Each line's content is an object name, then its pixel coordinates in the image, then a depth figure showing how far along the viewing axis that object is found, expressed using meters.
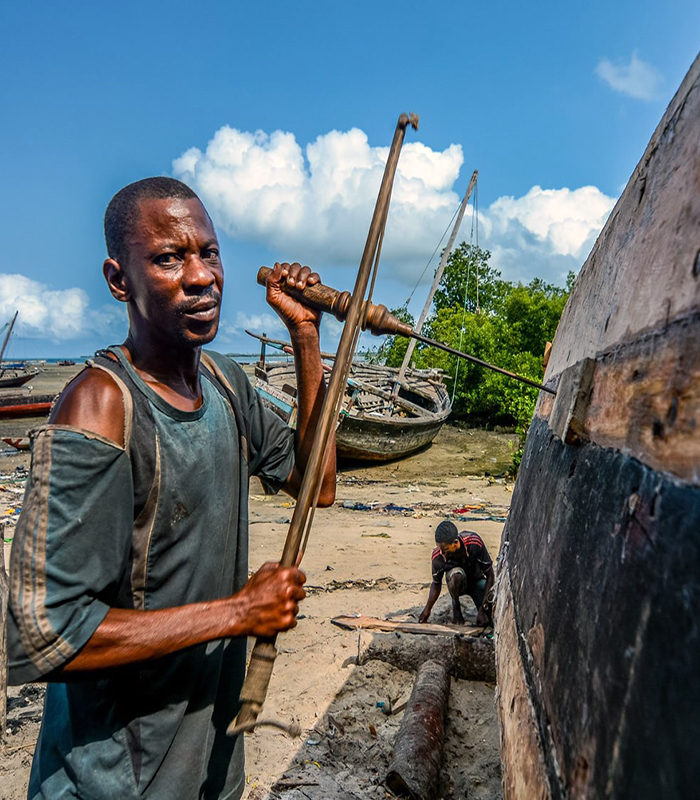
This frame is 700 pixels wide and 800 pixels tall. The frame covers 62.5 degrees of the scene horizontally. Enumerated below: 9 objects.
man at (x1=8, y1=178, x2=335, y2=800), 1.28
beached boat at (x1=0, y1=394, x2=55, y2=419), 22.19
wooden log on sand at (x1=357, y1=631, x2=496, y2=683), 4.63
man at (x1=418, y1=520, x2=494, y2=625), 5.44
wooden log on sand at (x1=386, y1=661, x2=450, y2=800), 3.21
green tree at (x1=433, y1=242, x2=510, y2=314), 35.22
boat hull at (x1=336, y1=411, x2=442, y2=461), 13.63
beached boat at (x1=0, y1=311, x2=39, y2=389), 31.95
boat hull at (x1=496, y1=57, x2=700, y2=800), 0.74
